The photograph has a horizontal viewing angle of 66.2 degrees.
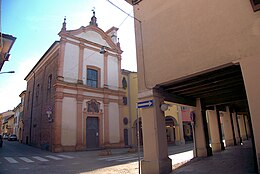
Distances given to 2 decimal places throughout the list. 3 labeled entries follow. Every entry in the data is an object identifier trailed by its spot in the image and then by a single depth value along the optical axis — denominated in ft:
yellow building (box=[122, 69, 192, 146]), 85.20
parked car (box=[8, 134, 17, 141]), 123.26
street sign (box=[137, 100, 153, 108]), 25.45
